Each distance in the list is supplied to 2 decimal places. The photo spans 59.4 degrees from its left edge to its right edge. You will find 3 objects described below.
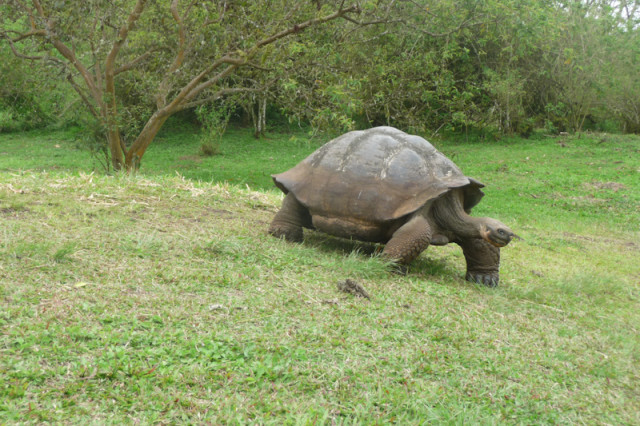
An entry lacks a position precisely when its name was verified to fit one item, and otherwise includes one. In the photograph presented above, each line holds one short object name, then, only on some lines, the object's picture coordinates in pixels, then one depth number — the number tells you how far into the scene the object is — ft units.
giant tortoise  14.98
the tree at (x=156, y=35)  26.55
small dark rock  11.91
